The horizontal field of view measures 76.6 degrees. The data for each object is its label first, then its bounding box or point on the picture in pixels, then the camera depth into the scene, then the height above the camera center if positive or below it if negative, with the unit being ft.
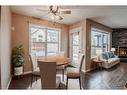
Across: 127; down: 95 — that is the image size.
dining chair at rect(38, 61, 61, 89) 5.25 -1.87
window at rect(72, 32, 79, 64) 13.26 -0.16
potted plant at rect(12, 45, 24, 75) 8.73 -1.48
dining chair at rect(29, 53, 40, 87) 7.23 -1.95
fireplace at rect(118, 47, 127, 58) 18.54 -1.41
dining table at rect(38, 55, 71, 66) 6.62 -1.31
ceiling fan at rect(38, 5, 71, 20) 6.67 +2.95
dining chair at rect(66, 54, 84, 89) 6.94 -2.34
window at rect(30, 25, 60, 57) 11.07 +0.80
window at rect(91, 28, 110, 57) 14.24 +1.04
